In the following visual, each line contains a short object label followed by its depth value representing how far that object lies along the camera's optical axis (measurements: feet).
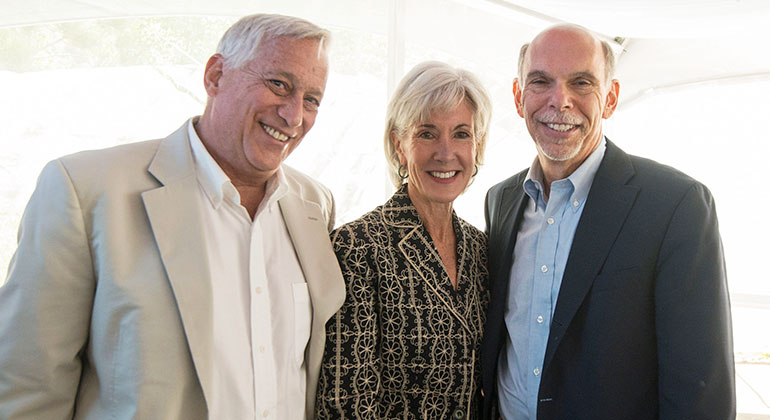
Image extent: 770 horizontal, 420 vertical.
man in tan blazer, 4.36
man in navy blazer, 5.23
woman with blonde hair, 5.82
